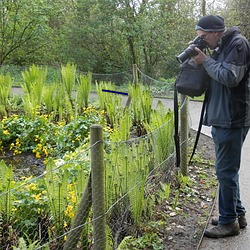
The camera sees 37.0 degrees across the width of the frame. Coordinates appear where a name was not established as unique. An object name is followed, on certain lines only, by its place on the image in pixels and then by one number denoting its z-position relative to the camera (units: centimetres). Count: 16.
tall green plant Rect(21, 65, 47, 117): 650
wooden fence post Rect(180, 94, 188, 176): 455
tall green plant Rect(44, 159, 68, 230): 282
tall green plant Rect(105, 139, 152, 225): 310
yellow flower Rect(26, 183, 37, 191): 316
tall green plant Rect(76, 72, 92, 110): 732
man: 288
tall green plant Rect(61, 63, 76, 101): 754
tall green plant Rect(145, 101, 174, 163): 418
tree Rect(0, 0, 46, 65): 1548
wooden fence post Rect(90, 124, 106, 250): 238
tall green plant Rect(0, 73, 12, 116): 691
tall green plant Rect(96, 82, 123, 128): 649
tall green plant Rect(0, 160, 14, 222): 287
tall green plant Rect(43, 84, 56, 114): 695
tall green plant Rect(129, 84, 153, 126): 634
